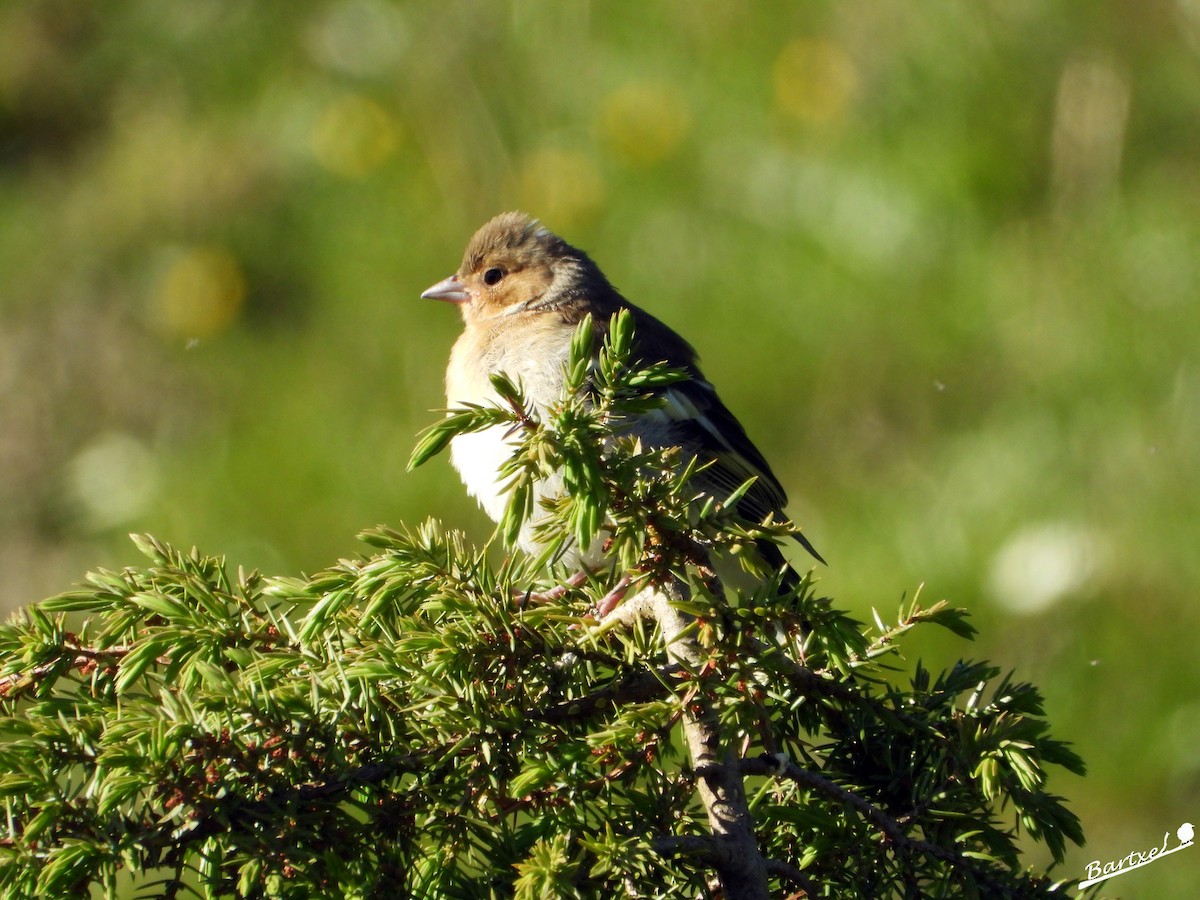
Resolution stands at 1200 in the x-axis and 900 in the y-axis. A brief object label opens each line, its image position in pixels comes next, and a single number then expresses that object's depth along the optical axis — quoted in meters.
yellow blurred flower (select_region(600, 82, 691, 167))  12.21
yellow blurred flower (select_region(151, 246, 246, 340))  12.14
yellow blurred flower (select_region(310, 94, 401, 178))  12.48
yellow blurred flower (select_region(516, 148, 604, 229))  12.02
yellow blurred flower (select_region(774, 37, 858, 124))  11.85
